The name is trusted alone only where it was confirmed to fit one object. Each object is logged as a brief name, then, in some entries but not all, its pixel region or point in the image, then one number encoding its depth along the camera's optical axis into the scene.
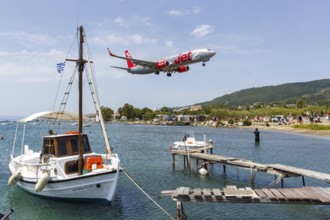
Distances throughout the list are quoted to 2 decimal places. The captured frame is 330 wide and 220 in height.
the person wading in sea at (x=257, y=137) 64.88
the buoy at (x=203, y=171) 31.46
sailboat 18.89
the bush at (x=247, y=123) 160.26
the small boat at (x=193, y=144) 43.92
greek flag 21.95
